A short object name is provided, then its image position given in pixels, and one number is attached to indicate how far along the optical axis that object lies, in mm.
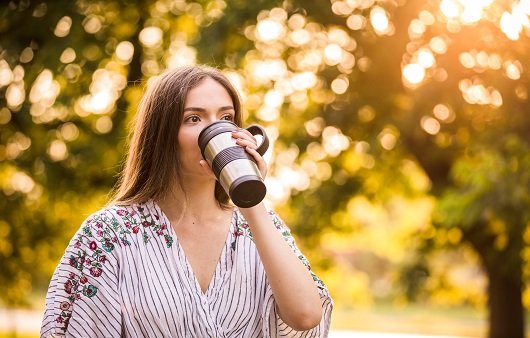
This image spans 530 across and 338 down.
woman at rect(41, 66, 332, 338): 2520
